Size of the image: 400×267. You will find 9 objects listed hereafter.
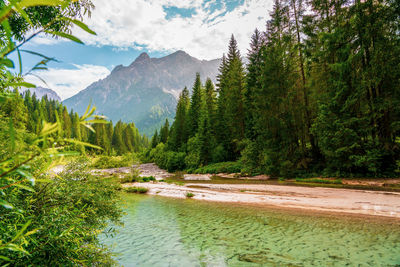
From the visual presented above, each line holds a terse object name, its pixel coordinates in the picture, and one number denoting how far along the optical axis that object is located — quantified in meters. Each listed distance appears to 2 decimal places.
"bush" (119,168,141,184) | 20.25
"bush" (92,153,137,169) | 33.80
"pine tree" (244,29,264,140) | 24.95
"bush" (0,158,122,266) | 2.54
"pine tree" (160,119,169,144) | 57.39
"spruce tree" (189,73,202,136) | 39.31
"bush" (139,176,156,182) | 21.34
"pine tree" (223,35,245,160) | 28.61
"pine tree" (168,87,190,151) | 41.23
